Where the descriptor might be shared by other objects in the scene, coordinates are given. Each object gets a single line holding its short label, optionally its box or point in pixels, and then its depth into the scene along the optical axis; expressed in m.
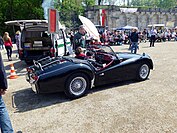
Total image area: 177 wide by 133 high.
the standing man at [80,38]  6.97
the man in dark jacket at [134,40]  11.77
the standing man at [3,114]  2.84
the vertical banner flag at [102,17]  22.84
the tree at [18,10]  29.86
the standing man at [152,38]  16.69
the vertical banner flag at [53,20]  6.64
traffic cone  7.28
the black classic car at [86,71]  4.52
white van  8.48
